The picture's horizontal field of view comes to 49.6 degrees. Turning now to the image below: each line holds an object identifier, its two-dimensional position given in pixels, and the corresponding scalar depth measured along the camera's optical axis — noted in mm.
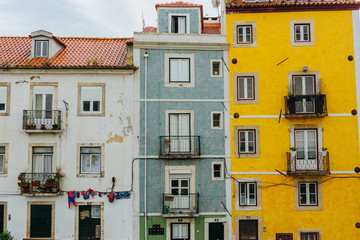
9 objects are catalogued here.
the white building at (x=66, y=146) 20969
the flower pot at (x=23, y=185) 20422
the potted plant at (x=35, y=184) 20469
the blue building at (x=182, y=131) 21234
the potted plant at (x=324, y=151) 20984
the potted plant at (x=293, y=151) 20969
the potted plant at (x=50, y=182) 20391
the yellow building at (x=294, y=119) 21297
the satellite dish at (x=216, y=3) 27578
